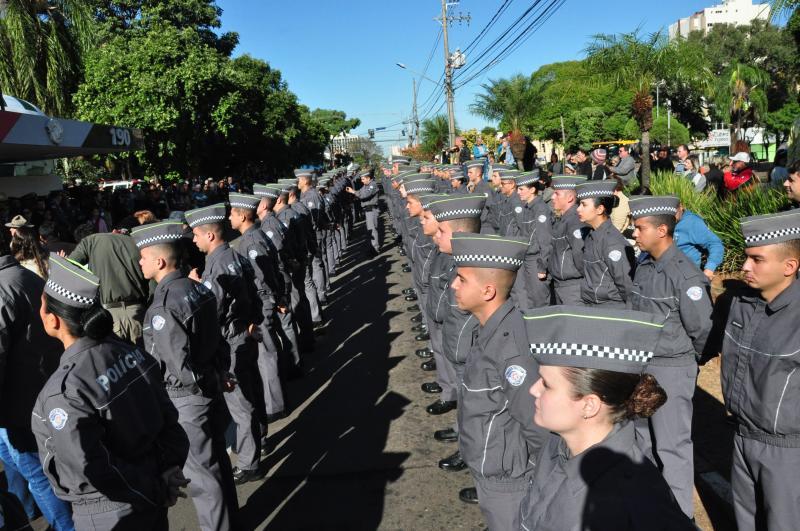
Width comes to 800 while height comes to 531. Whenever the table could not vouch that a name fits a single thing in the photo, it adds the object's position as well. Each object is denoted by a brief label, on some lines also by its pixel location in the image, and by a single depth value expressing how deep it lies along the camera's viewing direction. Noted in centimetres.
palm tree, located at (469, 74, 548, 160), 2627
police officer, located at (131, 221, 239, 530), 394
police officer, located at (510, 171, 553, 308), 848
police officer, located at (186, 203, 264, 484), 514
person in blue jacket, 566
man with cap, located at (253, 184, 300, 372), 747
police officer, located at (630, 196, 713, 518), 401
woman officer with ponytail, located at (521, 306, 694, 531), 194
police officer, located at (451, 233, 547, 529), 299
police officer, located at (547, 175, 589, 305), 704
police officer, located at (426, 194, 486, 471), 434
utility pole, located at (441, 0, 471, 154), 3091
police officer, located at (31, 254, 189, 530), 274
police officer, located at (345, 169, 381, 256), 1664
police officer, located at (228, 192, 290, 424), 630
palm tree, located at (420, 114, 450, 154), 4534
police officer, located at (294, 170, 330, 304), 1100
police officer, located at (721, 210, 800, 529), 309
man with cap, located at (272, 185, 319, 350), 827
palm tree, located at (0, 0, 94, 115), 1684
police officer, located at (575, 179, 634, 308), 566
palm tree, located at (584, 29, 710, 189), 1588
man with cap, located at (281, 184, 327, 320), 988
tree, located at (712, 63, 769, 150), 5034
